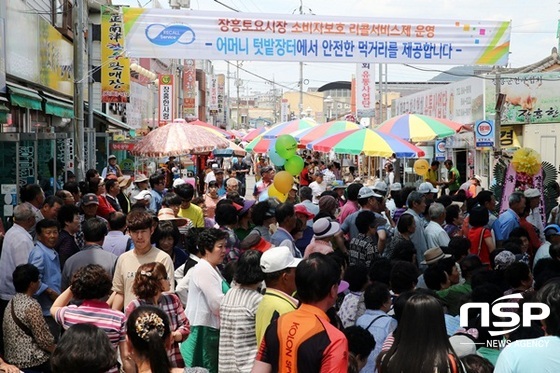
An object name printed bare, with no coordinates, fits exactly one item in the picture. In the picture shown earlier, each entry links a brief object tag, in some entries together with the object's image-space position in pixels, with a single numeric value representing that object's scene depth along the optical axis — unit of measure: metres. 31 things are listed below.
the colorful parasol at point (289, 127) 24.28
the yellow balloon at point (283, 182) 13.57
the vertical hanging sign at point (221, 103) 93.38
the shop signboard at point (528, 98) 27.80
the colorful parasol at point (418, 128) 17.33
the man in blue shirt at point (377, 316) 5.71
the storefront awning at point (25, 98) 12.59
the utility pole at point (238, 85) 116.82
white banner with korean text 14.81
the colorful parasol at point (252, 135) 30.47
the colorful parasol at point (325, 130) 19.64
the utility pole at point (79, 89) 16.73
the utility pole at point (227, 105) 103.11
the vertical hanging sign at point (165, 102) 38.31
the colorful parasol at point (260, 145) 24.03
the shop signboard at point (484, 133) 19.16
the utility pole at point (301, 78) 67.44
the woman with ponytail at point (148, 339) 4.37
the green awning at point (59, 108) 15.78
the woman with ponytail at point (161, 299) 5.67
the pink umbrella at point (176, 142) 16.83
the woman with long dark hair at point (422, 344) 3.89
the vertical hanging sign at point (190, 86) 62.97
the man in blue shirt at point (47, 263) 7.34
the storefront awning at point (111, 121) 24.17
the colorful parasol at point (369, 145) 15.88
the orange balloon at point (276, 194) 13.72
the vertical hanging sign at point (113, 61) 19.53
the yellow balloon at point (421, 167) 20.75
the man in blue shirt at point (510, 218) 10.29
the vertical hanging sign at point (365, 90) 33.12
